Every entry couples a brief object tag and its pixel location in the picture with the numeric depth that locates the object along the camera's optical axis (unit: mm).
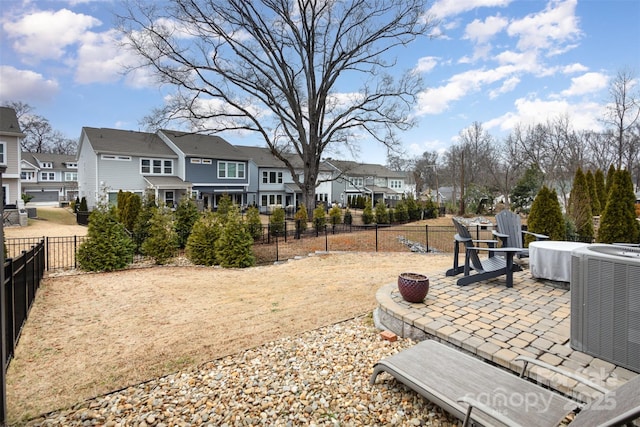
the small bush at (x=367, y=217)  22672
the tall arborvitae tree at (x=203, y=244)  10078
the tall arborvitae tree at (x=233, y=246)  9766
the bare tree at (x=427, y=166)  49688
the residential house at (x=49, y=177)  39072
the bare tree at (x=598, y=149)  28828
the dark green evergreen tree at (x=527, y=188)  26066
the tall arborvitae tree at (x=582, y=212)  10961
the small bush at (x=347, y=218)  22400
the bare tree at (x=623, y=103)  20859
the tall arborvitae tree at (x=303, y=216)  18942
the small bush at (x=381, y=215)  22922
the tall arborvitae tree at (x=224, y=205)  12637
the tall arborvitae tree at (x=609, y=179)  13400
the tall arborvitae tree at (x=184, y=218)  12141
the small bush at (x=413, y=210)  24578
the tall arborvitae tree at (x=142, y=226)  11047
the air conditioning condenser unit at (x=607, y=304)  2553
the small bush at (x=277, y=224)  15486
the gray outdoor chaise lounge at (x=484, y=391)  1559
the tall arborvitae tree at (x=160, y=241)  9961
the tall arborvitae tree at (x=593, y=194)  13695
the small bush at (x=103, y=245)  8750
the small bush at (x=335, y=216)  21547
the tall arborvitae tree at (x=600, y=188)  14969
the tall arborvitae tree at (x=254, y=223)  14477
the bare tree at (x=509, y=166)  27641
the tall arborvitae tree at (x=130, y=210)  15789
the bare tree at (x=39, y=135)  37750
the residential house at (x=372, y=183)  39188
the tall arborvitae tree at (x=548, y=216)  8930
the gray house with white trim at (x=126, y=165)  22562
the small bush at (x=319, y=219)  17709
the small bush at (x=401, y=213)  23842
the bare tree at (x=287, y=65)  18672
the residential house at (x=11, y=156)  17875
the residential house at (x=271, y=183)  31491
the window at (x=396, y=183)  46688
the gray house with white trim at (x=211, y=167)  26031
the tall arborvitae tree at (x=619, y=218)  9273
